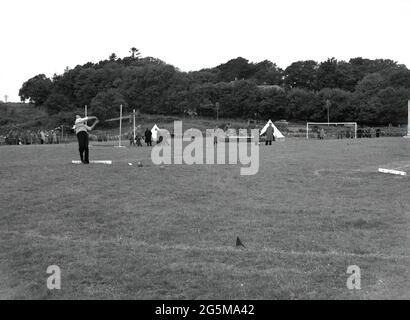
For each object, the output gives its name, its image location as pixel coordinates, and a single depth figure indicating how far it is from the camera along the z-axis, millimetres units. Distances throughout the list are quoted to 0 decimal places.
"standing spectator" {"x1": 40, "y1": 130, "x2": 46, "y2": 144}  58872
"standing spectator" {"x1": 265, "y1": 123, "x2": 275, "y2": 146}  46500
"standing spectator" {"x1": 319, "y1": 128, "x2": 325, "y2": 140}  69844
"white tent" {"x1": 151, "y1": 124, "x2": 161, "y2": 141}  56750
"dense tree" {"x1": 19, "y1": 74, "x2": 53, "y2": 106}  178375
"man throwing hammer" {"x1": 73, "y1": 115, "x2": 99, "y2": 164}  22047
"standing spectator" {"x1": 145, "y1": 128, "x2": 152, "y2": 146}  45938
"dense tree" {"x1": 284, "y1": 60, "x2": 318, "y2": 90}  167875
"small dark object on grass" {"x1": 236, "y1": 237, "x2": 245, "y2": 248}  9574
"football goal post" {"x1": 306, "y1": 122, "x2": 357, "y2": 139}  74250
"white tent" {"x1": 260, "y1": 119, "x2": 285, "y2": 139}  66000
